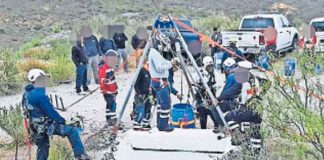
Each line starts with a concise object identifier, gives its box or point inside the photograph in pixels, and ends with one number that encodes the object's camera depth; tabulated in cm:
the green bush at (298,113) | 667
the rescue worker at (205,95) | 1049
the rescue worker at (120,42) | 1858
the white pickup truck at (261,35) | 2052
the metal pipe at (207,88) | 977
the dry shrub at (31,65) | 1892
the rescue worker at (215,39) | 1946
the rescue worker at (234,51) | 1487
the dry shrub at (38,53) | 2255
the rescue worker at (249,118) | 861
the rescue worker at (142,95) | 1108
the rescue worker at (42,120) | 878
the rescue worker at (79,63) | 1550
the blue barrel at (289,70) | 746
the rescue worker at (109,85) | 1152
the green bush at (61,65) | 1834
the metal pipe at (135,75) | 995
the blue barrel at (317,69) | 736
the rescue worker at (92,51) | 1627
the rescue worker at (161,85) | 995
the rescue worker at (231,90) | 942
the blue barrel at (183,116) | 1042
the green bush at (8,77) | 1686
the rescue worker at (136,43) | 1823
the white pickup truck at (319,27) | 2191
